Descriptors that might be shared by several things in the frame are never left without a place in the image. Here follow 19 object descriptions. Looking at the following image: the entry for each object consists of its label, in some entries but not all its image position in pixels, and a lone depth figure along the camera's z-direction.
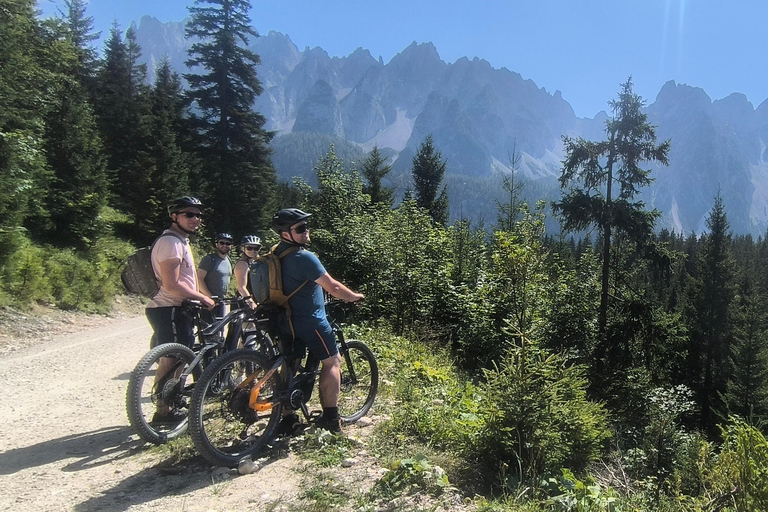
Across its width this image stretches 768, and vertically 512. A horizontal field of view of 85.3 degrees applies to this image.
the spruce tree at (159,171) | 20.80
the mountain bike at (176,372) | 3.65
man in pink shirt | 4.12
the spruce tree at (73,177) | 15.56
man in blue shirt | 3.65
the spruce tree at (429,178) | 34.25
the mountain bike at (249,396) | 3.28
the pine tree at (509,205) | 18.19
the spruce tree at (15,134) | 10.19
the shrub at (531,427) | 3.40
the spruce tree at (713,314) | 32.56
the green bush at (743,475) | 3.19
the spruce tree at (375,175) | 29.19
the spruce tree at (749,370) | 24.39
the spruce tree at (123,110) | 21.48
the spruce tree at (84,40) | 34.59
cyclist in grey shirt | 5.75
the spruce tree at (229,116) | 25.67
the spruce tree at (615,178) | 15.73
